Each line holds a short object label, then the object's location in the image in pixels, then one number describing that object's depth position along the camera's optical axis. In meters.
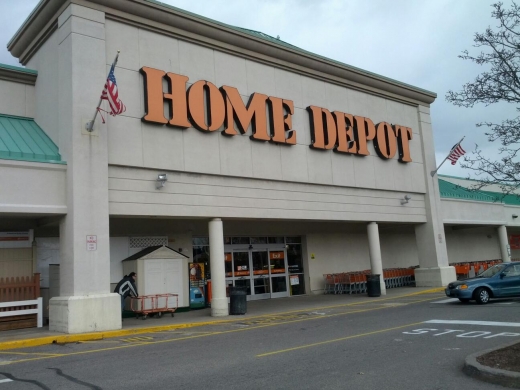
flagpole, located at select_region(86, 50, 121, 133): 15.32
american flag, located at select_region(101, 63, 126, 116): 14.55
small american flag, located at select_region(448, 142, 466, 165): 25.42
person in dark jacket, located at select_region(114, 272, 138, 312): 18.03
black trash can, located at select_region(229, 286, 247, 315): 18.66
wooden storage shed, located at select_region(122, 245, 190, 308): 18.86
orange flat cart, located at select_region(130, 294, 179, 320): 18.23
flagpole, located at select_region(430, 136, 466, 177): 28.02
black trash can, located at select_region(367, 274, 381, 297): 23.66
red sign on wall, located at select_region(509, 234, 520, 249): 42.28
